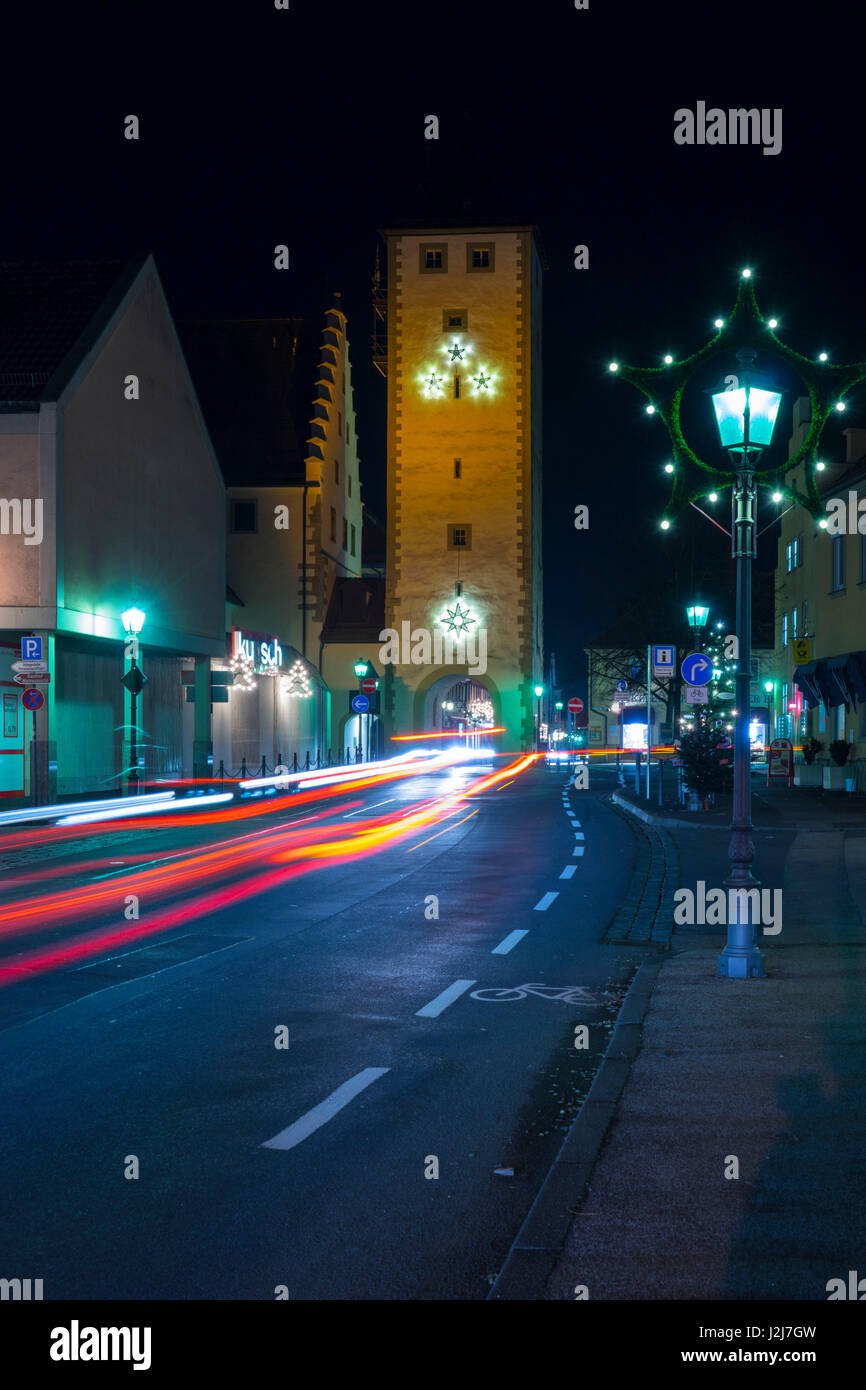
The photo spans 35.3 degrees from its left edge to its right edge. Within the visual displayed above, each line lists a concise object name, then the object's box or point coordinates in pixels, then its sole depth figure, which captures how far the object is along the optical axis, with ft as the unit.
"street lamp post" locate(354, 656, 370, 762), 189.37
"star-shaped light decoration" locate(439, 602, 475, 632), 208.54
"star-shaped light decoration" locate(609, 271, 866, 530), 37.22
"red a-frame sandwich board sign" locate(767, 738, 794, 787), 131.64
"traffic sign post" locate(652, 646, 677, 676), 102.79
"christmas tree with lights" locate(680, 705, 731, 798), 94.63
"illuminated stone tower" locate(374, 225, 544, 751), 206.69
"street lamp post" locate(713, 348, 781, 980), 35.78
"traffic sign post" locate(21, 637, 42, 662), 99.86
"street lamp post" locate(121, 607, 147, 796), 104.01
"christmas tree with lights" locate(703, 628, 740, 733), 173.99
